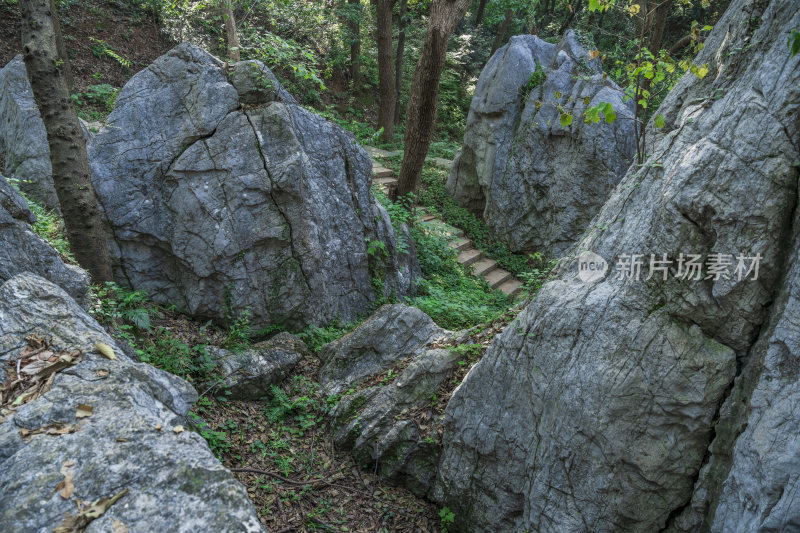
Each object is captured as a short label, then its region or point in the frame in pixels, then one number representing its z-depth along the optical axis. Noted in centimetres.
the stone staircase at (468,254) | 1031
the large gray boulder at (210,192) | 623
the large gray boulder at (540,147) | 1027
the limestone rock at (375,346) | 579
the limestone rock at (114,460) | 216
